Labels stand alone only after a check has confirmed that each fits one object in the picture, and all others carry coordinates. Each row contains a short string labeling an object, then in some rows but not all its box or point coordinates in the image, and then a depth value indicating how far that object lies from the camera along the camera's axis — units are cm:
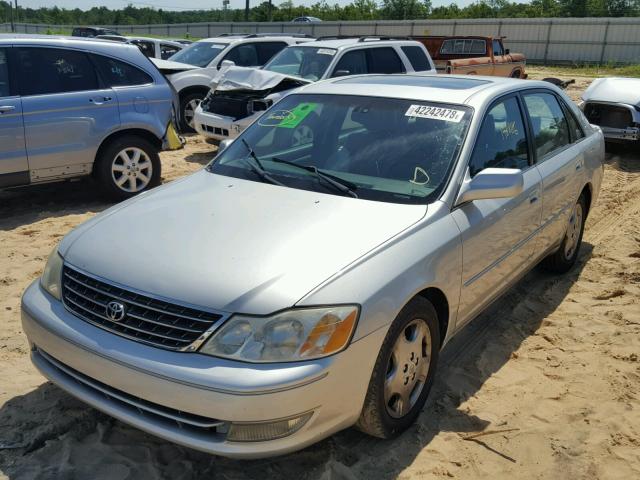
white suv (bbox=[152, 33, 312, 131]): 1152
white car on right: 998
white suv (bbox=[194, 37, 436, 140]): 970
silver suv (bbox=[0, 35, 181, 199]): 645
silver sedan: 266
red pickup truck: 1699
